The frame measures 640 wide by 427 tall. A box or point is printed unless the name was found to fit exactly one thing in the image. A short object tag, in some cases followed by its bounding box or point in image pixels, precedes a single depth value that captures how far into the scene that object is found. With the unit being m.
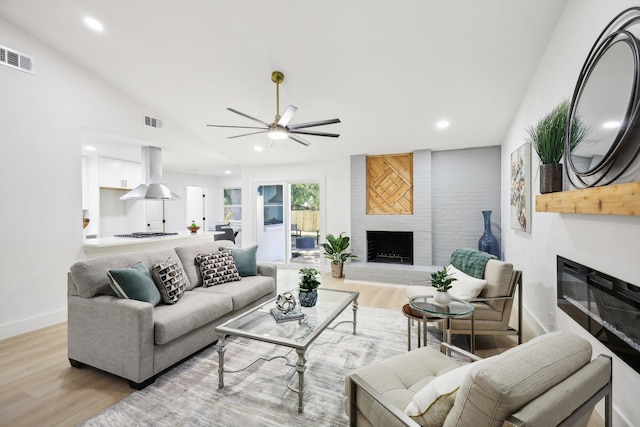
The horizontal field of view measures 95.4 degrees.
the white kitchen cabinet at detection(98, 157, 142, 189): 5.95
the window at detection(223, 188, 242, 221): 9.48
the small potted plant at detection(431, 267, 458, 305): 2.28
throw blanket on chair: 2.89
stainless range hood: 4.81
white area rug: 1.81
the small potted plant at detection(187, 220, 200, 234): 5.40
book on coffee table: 2.37
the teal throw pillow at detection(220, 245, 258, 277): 3.59
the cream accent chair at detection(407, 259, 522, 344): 2.57
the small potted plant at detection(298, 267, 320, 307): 2.69
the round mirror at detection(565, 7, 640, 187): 1.44
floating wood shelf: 1.29
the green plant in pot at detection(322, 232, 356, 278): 5.64
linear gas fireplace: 1.46
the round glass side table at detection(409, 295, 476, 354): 2.14
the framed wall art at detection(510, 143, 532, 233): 3.21
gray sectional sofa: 2.09
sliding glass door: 6.46
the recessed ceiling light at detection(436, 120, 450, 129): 4.32
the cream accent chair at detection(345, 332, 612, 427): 0.83
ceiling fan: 2.97
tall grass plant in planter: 2.20
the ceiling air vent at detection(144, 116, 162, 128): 4.73
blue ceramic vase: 4.72
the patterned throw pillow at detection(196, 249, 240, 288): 3.22
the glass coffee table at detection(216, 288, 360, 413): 1.92
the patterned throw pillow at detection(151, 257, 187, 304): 2.63
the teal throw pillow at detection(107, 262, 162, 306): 2.28
